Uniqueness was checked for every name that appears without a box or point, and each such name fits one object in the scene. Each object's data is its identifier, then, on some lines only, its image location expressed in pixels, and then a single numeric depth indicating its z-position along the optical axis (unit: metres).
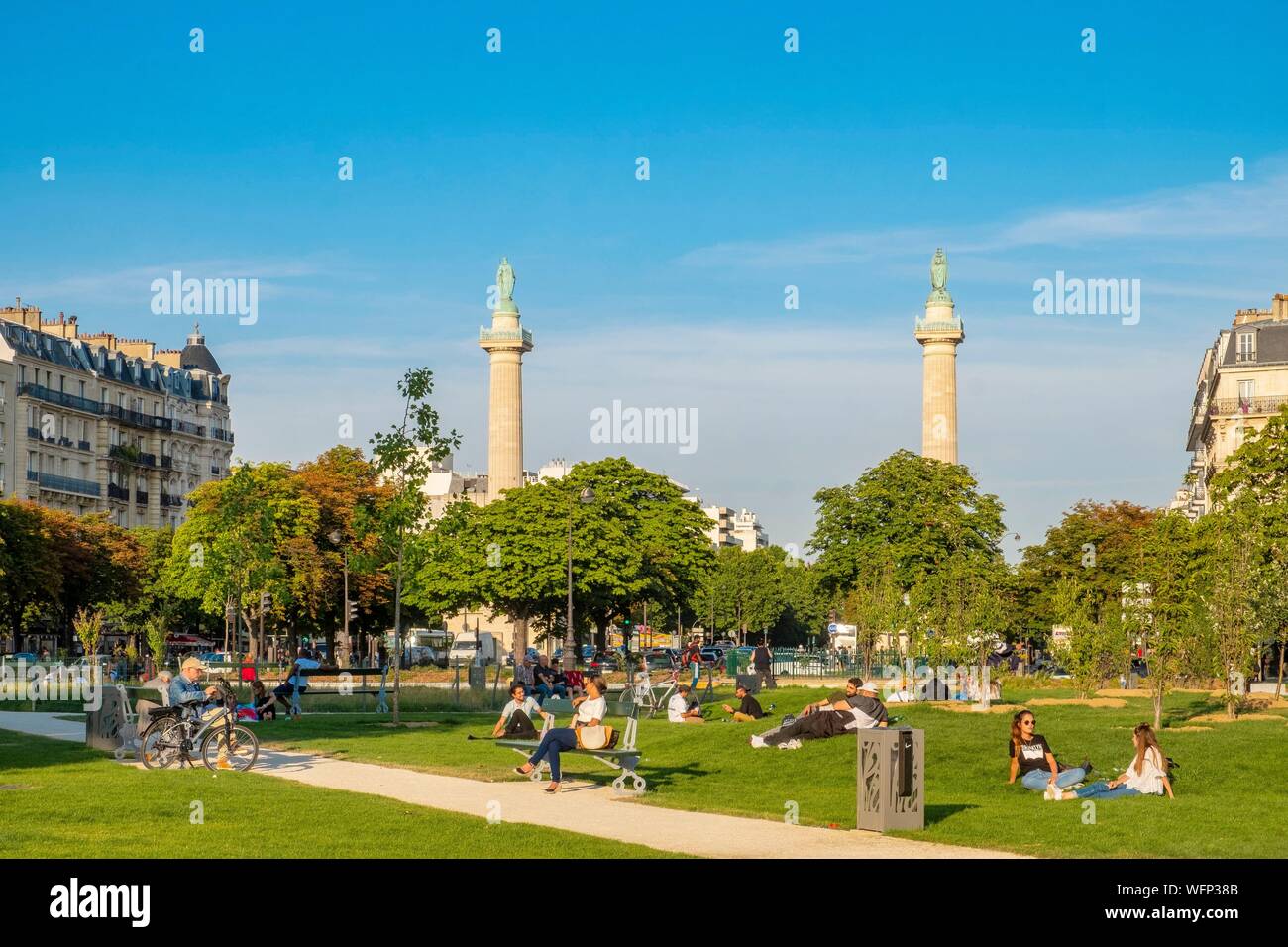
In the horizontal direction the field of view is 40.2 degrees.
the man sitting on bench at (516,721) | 24.34
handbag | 20.03
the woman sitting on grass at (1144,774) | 18.92
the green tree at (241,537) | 46.62
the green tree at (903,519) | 77.50
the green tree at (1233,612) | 30.38
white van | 83.50
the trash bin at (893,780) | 16.11
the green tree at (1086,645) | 37.53
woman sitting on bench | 19.66
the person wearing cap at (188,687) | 21.09
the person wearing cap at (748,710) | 29.33
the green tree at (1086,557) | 74.38
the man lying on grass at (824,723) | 23.91
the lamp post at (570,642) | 51.86
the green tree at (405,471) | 33.00
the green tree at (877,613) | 41.19
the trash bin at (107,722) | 23.17
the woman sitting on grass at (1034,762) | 19.31
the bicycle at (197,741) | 20.66
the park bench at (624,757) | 19.44
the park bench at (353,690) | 33.71
